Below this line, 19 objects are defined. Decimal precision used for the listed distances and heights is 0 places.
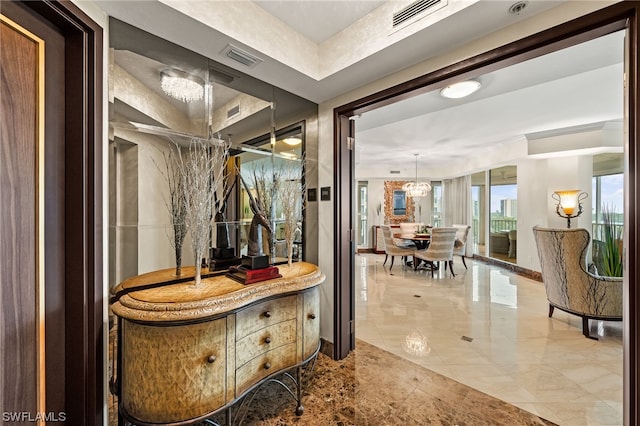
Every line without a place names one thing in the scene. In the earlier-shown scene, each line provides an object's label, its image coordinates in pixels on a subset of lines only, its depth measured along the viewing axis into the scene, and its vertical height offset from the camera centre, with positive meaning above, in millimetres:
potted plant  3258 -501
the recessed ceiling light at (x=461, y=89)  2444 +1204
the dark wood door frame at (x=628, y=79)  1203 +908
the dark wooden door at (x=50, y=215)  1082 -5
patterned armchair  2805 -796
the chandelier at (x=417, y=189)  7176 +662
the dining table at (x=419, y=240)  6066 -660
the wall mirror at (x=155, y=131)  1506 +567
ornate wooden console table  1265 -703
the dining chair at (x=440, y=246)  5344 -717
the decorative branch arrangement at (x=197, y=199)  1527 +87
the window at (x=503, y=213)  6461 -27
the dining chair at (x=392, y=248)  6096 -856
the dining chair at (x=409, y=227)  7672 -437
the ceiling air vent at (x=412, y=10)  1508 +1228
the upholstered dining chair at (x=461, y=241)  6320 -708
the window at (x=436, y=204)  9016 +293
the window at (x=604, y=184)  4652 +508
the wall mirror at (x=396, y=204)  9195 +305
